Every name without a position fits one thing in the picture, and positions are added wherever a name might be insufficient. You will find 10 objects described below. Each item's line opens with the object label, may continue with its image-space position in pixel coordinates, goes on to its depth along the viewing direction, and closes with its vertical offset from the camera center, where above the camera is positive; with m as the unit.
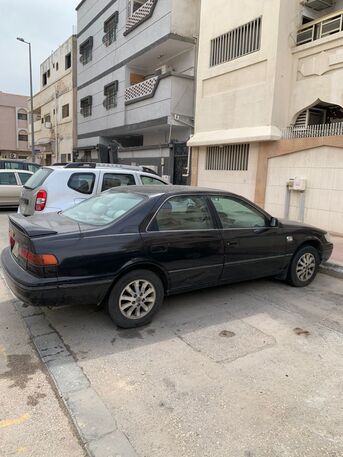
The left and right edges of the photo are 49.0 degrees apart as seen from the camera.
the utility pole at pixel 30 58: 26.93 +7.42
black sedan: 3.66 -0.89
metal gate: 15.81 +0.24
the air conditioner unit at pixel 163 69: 18.16 +4.76
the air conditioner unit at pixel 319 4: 11.01 +4.98
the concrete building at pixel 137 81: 16.19 +4.67
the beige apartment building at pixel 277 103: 10.03 +2.11
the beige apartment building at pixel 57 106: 29.07 +4.88
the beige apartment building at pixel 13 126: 61.44 +5.86
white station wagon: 7.46 -0.39
